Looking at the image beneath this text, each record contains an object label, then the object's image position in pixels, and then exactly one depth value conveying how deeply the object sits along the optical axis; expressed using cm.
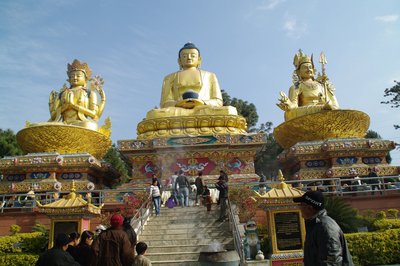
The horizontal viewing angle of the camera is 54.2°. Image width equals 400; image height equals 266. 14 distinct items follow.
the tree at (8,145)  2736
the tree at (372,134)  3403
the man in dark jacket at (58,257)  377
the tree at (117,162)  3189
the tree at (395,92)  2412
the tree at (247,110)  3362
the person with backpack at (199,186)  1167
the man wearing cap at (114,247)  412
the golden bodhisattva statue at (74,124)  1661
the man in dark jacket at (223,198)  994
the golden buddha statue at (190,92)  1744
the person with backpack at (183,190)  1159
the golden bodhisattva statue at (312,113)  1630
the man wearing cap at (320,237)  290
